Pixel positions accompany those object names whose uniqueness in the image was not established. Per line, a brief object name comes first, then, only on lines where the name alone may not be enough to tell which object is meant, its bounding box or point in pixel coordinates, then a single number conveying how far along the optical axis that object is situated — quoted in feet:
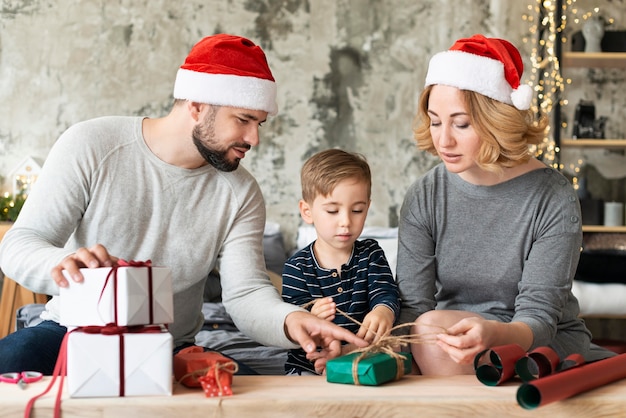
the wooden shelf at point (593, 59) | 14.70
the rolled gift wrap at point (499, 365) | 4.81
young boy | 7.04
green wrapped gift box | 4.78
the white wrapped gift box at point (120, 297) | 4.42
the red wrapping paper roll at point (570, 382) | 4.21
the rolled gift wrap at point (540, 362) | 4.73
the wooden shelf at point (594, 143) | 14.71
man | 6.59
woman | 6.61
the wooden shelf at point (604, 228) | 14.56
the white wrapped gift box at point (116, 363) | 4.38
